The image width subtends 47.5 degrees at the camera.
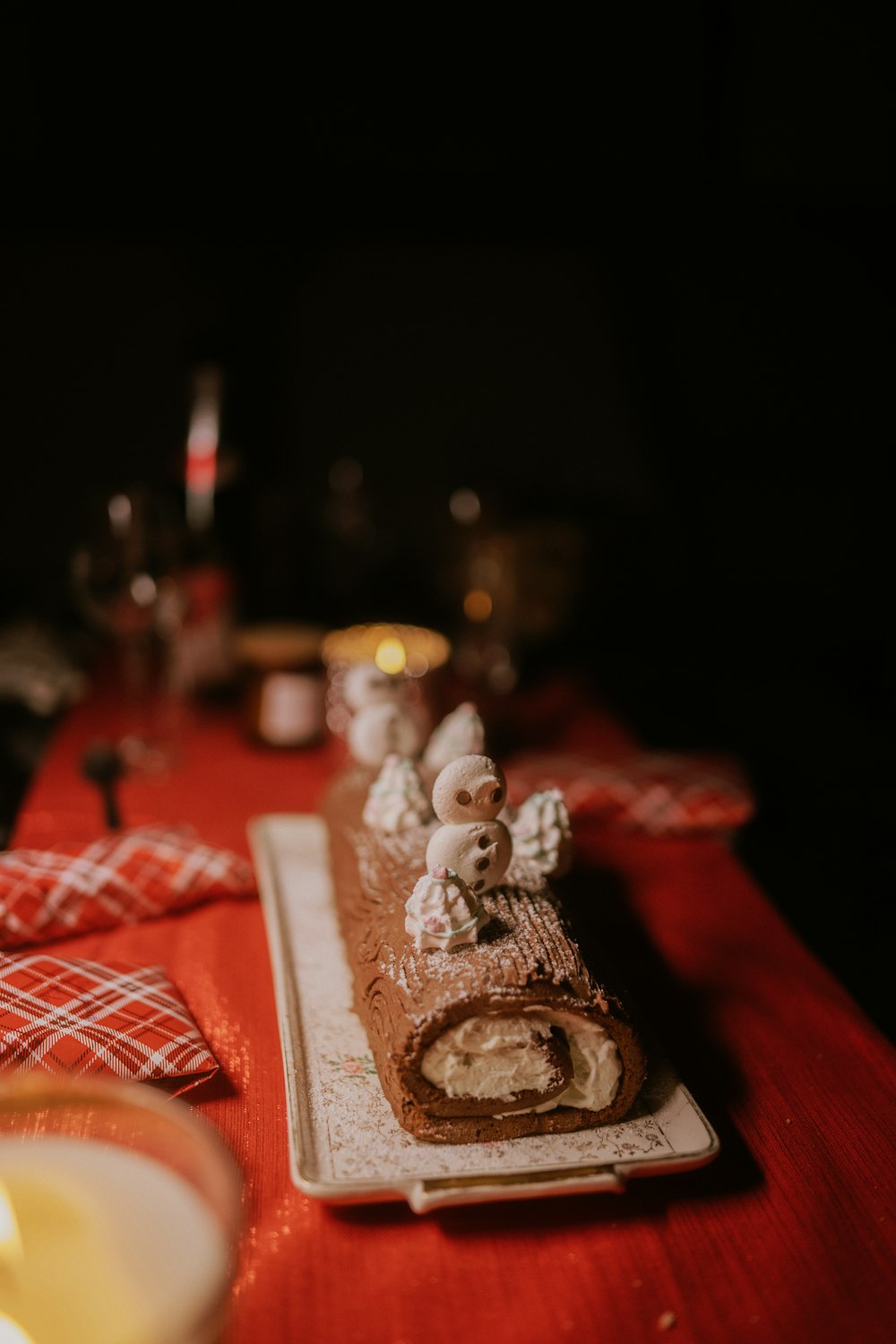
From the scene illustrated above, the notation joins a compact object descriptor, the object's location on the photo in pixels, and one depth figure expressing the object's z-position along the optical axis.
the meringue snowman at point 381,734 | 1.44
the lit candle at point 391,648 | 1.84
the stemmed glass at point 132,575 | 1.79
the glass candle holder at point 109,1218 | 0.52
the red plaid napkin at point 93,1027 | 0.96
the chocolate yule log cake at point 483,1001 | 0.91
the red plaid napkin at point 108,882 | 1.20
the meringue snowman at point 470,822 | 1.00
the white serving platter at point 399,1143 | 0.85
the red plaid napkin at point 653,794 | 1.61
